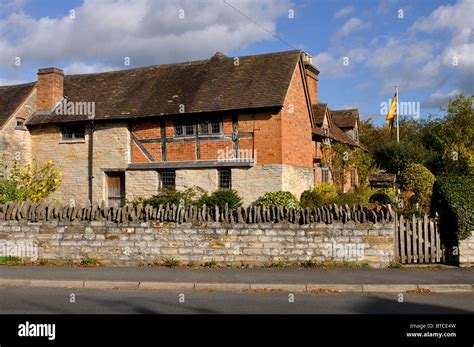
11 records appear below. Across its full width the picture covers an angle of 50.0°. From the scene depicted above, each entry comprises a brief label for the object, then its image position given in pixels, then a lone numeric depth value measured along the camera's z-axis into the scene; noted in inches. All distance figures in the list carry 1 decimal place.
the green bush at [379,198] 992.4
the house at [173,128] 866.1
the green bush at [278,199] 800.9
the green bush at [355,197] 875.4
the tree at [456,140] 1336.1
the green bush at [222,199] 810.2
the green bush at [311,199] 858.1
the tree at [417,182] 975.9
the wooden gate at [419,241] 512.4
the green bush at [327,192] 890.7
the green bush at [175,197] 822.5
